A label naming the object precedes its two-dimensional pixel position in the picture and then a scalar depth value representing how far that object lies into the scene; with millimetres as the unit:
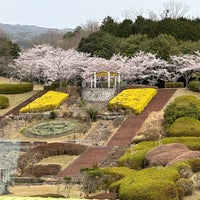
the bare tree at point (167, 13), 75900
